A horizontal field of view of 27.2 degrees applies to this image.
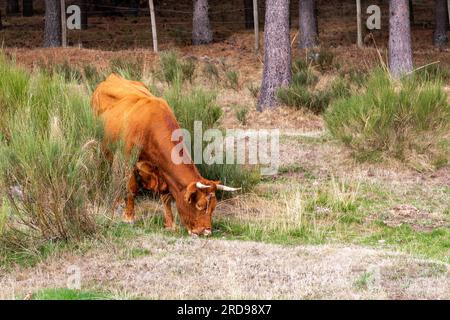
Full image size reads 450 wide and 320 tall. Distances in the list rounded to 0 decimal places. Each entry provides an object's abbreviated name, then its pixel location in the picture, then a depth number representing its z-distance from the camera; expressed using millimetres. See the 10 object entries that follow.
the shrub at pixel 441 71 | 18953
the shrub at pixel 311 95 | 16047
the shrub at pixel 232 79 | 19312
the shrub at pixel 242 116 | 15508
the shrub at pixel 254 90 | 18281
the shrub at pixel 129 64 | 17581
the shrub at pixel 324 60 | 21344
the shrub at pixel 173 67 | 18844
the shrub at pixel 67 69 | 18922
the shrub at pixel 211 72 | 20009
